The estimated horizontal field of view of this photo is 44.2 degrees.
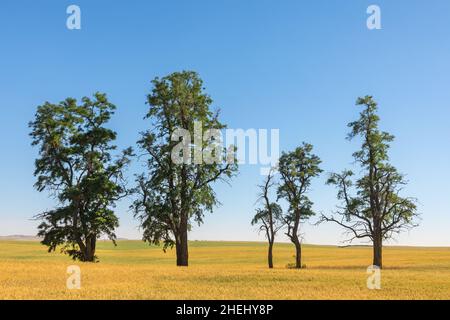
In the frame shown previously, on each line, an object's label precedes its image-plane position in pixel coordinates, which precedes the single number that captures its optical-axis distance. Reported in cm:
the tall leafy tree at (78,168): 4872
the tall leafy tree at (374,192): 5231
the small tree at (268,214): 5494
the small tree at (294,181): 5612
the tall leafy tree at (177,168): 4566
